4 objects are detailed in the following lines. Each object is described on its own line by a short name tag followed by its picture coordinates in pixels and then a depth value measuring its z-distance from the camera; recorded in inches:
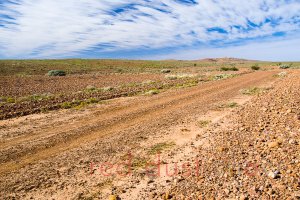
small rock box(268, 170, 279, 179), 177.6
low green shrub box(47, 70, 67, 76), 1993.2
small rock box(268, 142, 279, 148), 225.9
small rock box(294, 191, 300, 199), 151.9
